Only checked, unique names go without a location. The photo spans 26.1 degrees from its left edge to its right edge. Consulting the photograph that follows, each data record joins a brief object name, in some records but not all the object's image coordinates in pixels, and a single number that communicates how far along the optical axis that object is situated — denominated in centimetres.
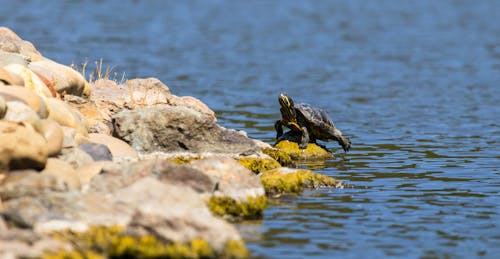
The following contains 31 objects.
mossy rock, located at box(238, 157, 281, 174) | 1950
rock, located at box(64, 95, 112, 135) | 2002
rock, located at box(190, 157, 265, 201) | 1591
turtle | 2253
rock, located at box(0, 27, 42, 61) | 2180
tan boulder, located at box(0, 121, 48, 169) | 1488
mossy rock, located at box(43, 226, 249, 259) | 1244
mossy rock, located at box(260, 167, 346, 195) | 1788
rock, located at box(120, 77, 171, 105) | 2206
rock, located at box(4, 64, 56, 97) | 1859
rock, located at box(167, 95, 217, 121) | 2264
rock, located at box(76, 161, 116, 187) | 1561
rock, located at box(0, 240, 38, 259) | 1183
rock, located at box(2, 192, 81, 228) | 1362
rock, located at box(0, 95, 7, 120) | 1583
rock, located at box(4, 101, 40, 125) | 1587
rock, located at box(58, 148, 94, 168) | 1650
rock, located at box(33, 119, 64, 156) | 1585
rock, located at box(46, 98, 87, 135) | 1794
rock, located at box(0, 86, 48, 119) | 1662
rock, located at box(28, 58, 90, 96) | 2042
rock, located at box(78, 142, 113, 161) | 1722
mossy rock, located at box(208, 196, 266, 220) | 1552
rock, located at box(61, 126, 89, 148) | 1689
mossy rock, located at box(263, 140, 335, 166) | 2228
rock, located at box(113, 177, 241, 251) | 1280
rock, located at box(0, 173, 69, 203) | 1395
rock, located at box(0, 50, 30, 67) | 1959
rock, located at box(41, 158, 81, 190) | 1509
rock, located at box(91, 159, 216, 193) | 1523
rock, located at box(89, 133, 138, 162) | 1839
